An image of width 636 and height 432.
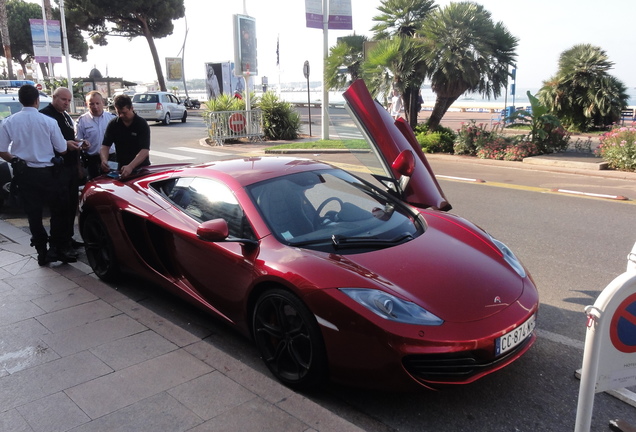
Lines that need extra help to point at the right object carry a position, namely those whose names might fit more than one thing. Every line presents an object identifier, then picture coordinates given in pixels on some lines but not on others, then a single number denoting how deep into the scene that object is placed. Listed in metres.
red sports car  2.90
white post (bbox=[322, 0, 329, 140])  18.73
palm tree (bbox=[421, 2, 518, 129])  15.34
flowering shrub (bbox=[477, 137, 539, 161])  13.62
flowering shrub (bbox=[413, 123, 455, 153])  15.73
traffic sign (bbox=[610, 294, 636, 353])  2.39
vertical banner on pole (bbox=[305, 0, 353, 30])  18.58
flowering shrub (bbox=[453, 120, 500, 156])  14.57
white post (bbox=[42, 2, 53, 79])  33.56
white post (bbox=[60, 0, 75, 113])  34.19
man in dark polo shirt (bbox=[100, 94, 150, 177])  6.11
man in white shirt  5.29
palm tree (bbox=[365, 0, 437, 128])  16.02
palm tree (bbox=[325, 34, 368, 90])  18.69
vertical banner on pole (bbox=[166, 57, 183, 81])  50.47
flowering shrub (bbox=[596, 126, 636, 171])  11.36
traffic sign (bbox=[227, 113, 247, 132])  19.64
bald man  5.78
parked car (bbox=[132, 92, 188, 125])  28.06
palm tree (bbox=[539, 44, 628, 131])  18.23
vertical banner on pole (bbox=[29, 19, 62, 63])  33.88
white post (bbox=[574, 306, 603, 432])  2.37
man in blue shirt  6.94
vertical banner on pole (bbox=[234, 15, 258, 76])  20.73
